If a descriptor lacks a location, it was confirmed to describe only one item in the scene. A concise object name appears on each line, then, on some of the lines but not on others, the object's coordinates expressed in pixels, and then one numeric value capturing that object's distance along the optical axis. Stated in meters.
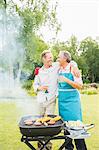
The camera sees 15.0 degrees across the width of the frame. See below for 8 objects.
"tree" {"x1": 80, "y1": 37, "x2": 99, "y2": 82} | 14.94
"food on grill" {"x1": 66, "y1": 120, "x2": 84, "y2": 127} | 3.03
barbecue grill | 2.82
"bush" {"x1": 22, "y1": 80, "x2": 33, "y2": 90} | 11.87
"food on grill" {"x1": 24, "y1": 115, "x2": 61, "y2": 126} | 2.92
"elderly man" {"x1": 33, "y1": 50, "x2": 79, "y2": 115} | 3.38
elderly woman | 3.31
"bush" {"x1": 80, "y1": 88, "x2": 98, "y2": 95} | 13.44
